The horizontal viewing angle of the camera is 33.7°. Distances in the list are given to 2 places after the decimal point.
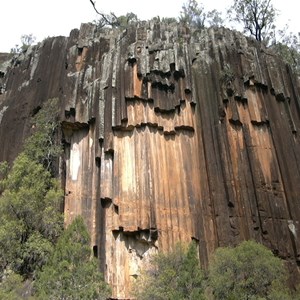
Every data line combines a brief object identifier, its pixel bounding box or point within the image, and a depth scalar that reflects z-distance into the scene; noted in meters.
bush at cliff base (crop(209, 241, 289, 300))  13.37
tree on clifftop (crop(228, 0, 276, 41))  29.70
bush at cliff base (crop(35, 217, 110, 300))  12.39
